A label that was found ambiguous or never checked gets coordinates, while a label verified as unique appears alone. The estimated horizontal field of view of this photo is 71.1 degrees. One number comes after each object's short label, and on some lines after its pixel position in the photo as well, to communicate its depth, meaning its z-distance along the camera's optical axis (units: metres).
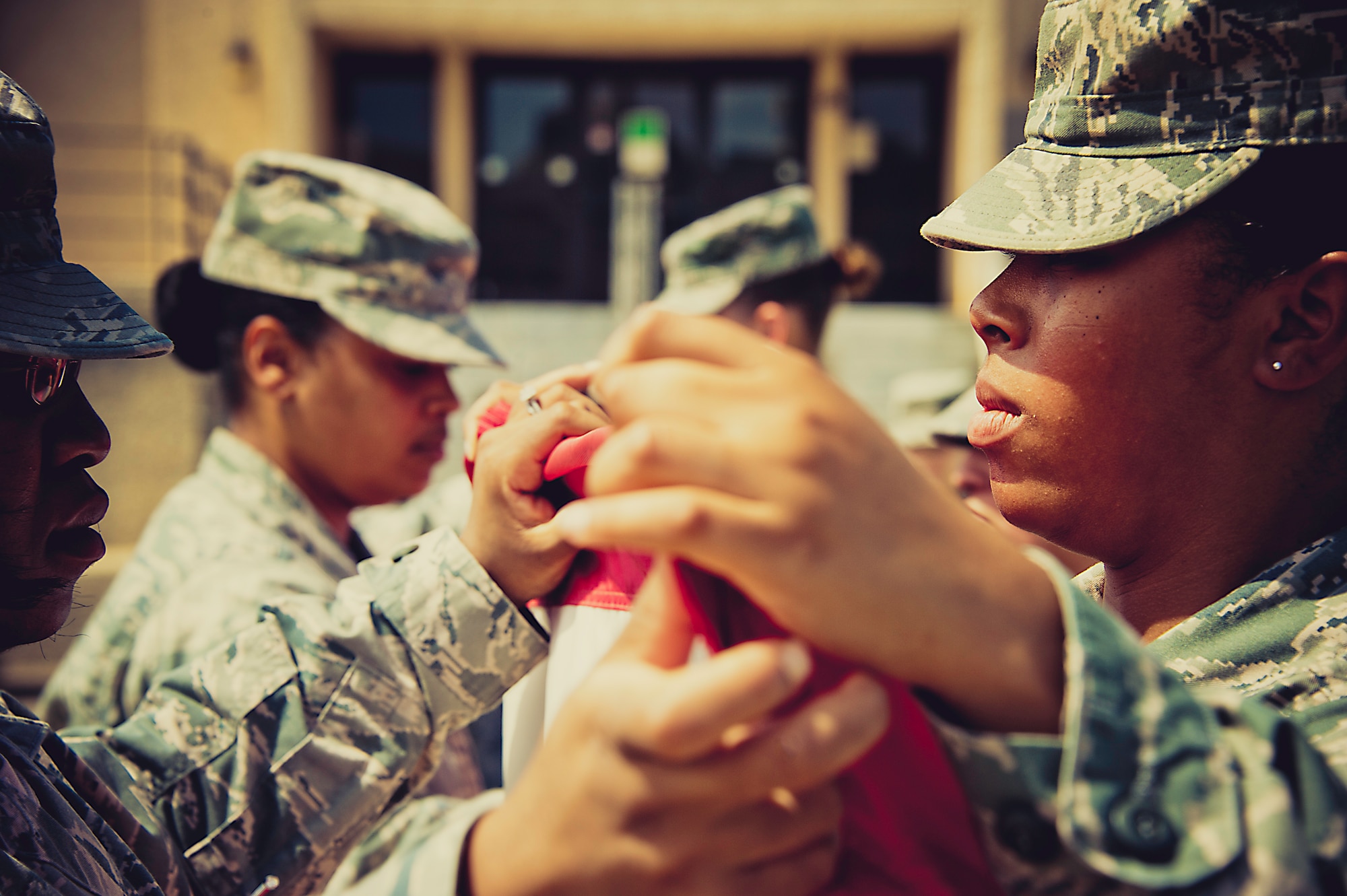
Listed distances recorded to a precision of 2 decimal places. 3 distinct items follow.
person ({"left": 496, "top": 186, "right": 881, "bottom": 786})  4.13
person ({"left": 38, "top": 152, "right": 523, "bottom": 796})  2.81
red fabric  0.85
